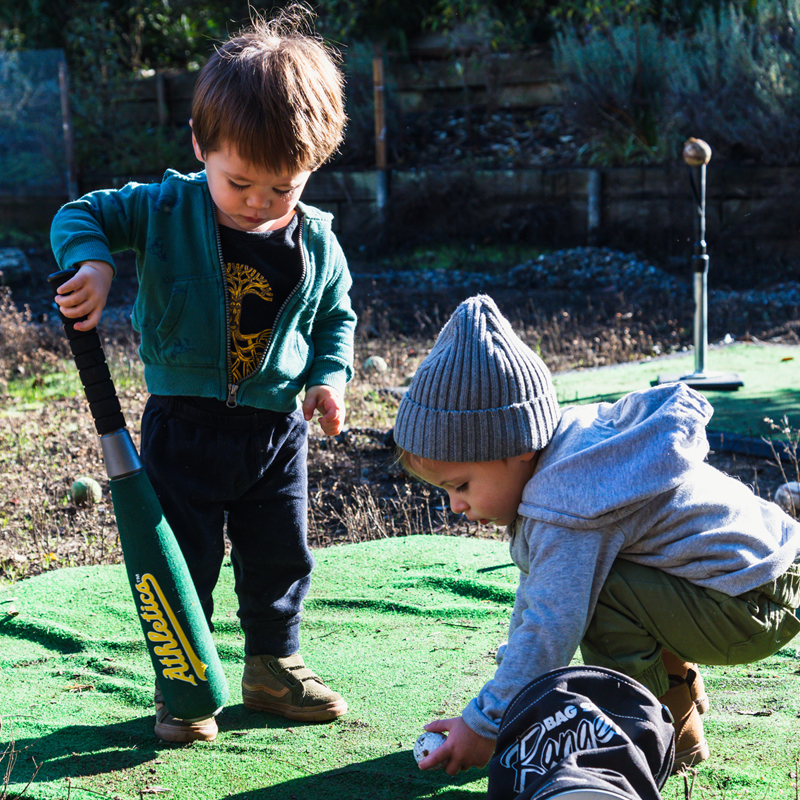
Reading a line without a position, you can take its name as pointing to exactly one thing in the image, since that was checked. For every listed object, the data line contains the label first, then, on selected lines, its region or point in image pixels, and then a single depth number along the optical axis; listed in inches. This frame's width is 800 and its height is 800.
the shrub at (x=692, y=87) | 424.5
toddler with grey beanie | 70.6
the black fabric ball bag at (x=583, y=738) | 56.2
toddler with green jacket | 82.4
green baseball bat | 79.9
